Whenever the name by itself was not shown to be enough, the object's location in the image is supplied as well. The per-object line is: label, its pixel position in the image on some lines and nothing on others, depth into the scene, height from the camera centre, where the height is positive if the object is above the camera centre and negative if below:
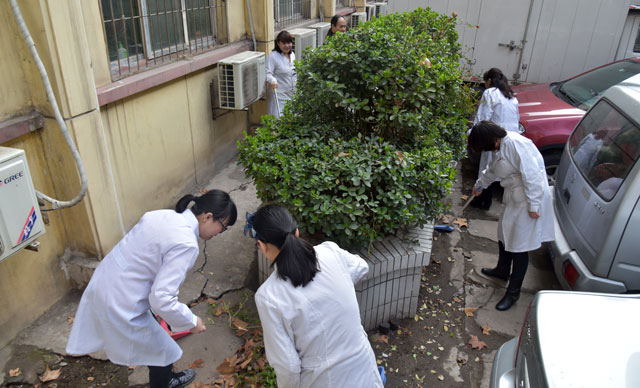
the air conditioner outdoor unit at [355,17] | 12.19 -0.86
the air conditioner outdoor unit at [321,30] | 9.44 -0.94
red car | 6.25 -1.57
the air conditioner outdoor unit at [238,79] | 6.02 -1.22
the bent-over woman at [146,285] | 2.51 -1.57
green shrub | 3.41 -1.27
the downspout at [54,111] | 3.03 -0.88
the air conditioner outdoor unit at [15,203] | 2.91 -1.37
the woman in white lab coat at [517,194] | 3.87 -1.64
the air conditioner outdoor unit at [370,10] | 13.78 -0.76
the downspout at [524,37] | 9.55 -1.00
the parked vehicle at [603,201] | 3.50 -1.62
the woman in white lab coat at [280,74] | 6.51 -1.24
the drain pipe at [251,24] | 7.01 -0.63
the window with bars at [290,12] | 8.80 -0.59
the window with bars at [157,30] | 4.55 -0.56
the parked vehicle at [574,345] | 2.34 -1.79
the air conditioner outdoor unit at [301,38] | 8.32 -0.98
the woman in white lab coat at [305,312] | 2.05 -1.38
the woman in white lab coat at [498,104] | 5.82 -1.38
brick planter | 3.66 -2.20
